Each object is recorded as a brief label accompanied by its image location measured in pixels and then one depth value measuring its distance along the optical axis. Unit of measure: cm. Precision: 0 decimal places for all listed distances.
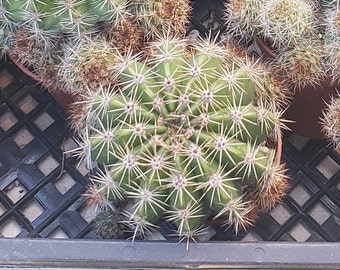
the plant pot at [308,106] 103
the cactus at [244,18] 96
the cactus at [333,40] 94
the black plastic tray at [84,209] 86
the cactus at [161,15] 96
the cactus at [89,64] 92
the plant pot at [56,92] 103
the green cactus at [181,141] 81
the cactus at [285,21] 94
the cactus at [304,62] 96
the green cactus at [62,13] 90
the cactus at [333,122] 95
